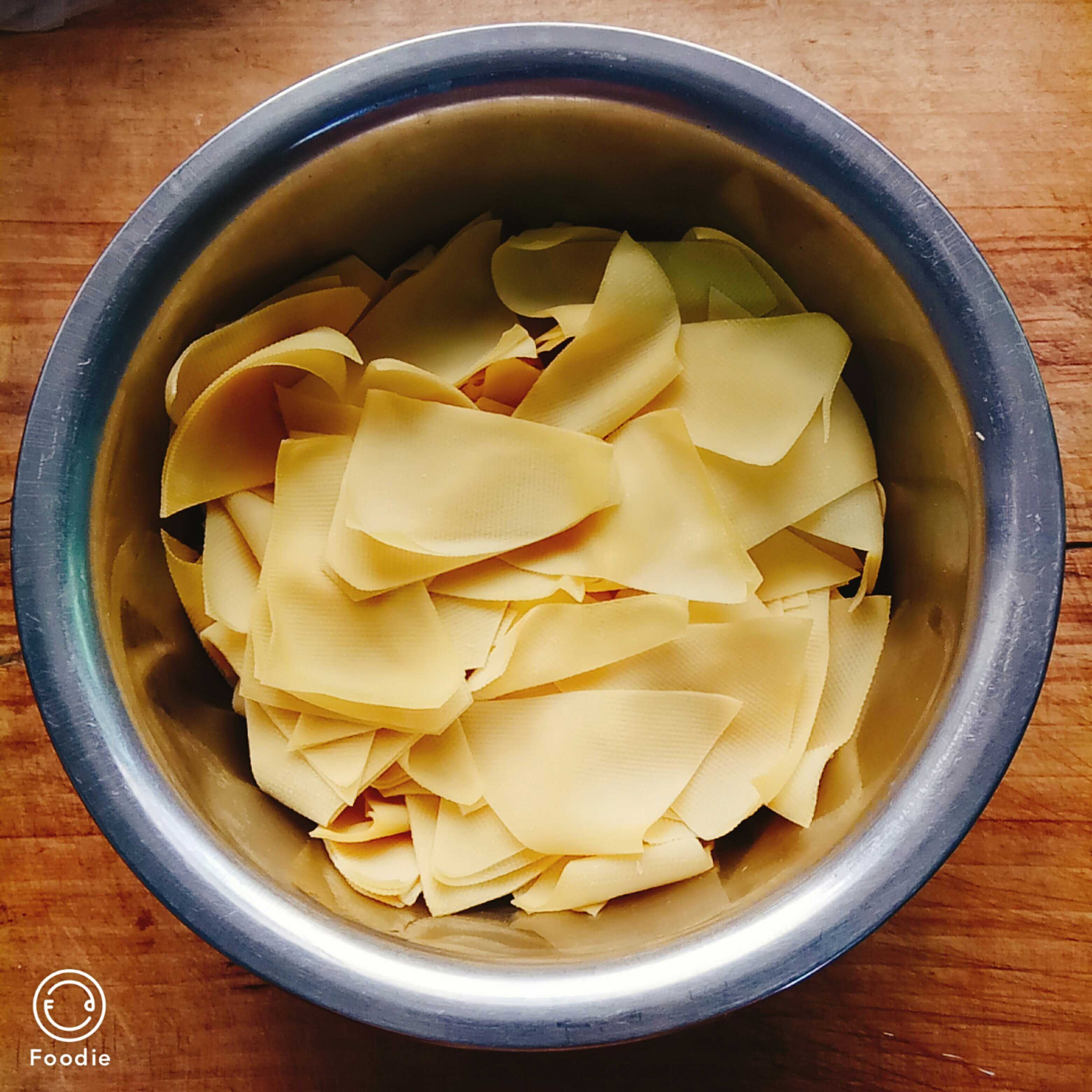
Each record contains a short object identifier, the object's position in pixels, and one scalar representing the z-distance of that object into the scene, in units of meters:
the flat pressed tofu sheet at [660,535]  0.26
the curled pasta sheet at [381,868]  0.26
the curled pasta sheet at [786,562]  0.27
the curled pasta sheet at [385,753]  0.26
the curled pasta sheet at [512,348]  0.27
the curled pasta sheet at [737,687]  0.26
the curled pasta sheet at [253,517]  0.27
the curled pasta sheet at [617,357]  0.26
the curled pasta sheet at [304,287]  0.27
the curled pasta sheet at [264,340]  0.25
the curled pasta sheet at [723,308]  0.27
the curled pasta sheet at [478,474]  0.26
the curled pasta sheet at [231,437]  0.26
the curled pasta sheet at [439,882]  0.26
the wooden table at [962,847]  0.29
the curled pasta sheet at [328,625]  0.25
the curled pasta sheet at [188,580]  0.27
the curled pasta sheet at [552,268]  0.28
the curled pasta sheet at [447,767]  0.26
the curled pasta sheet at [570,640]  0.26
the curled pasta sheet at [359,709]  0.25
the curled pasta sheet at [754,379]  0.26
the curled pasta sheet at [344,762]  0.26
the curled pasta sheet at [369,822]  0.26
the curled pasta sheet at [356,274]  0.28
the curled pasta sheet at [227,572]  0.26
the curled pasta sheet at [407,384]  0.26
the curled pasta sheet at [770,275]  0.27
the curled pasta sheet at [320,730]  0.26
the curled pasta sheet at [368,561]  0.26
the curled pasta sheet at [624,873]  0.25
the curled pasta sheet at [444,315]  0.28
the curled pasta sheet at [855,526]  0.27
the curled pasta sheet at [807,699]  0.25
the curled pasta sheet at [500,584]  0.26
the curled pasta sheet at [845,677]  0.26
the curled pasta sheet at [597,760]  0.25
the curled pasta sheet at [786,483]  0.26
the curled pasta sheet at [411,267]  0.28
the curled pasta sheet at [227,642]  0.27
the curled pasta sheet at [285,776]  0.26
